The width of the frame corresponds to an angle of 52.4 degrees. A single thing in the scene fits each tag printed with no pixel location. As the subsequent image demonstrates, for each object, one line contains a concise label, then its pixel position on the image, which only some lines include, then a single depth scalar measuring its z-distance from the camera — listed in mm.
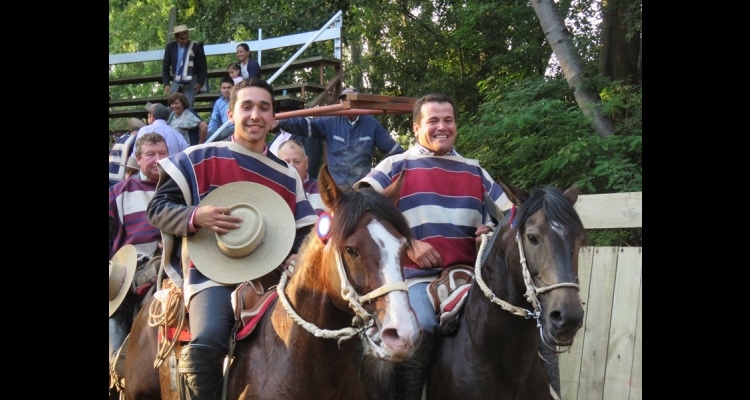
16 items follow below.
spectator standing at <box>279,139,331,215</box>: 7105
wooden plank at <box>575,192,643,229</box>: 6152
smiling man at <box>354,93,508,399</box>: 5316
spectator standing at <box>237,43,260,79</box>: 14741
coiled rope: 4547
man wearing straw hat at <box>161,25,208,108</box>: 15320
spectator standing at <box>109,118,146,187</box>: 8279
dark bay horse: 3979
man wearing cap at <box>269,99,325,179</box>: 9812
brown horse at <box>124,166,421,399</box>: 3307
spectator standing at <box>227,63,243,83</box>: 14373
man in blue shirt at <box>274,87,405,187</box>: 8984
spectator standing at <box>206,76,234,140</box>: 12070
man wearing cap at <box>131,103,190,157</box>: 9250
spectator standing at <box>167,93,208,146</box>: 12125
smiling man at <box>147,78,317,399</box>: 4082
